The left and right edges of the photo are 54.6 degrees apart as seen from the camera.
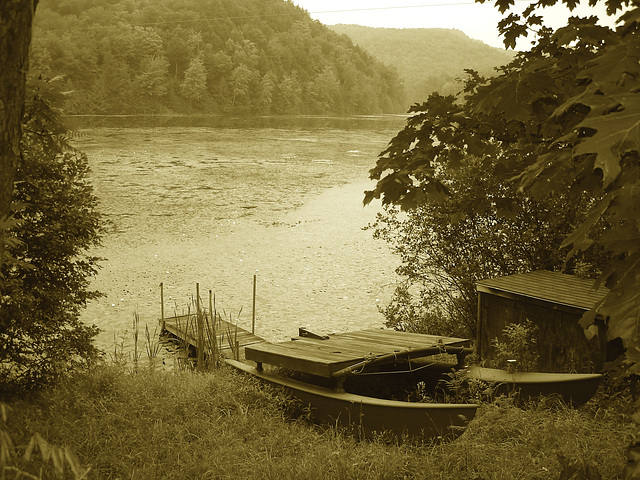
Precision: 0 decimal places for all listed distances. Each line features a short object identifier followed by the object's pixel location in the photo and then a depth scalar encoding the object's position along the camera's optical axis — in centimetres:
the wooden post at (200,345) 757
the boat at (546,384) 514
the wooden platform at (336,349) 531
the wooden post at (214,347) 764
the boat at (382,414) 460
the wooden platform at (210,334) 797
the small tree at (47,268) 596
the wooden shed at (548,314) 587
